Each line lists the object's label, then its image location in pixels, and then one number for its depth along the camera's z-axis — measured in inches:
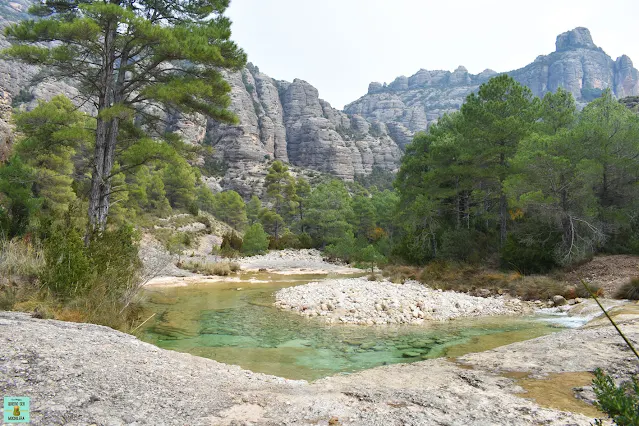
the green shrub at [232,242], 1348.4
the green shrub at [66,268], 237.3
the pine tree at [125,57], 310.7
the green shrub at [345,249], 1236.5
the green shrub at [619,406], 66.7
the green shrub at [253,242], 1355.8
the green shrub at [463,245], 751.7
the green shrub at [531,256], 607.5
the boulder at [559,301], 447.2
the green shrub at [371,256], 1005.0
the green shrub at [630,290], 411.2
